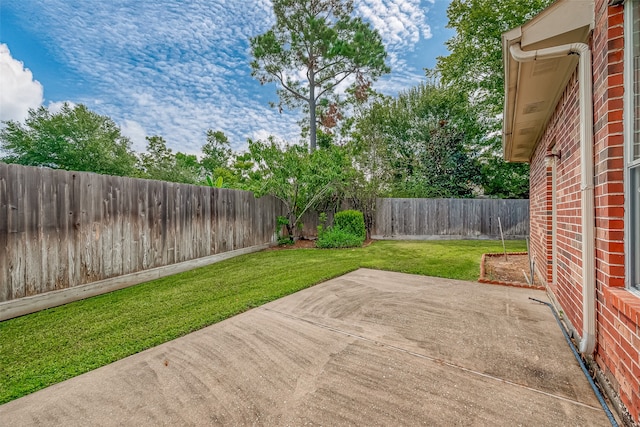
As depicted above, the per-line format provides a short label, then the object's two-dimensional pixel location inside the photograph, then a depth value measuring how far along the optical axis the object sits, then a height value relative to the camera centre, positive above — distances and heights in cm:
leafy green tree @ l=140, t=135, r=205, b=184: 1709 +382
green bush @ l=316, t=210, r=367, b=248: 882 -64
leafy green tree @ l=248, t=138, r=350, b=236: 788 +124
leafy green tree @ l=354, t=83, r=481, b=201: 1434 +402
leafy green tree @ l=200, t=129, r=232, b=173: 2484 +584
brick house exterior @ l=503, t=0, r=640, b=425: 149 +34
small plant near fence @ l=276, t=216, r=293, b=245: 891 -64
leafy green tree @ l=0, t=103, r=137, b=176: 1334 +374
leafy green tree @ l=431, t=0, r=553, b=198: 1143 +689
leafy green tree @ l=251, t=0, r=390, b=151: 1259 +773
